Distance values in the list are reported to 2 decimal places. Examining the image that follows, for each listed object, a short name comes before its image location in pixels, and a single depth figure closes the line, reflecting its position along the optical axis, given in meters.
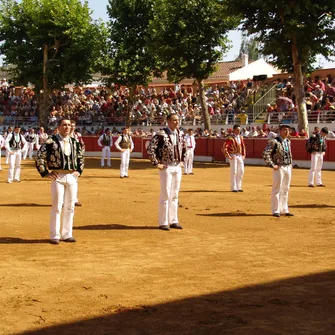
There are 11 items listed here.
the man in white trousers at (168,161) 11.50
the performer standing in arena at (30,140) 40.34
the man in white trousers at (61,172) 10.13
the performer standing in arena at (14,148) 21.55
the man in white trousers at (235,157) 18.66
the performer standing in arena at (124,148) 24.50
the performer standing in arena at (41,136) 37.11
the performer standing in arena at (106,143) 31.56
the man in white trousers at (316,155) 20.52
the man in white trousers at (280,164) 13.30
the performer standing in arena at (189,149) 26.17
